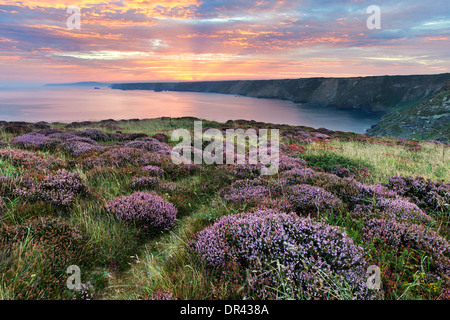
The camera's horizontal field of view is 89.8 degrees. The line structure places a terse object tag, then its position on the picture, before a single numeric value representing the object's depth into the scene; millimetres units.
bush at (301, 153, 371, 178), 8125
